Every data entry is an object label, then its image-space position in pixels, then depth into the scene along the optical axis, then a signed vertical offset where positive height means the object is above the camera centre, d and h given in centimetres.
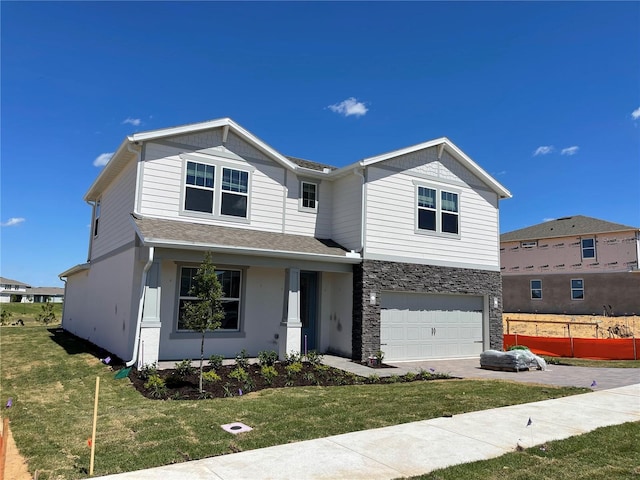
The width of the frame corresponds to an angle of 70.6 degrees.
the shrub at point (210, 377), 946 -166
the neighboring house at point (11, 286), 7362 +125
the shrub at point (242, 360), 1096 -156
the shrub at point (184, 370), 991 -161
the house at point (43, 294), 7800 -16
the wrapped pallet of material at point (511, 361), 1269 -159
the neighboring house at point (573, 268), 2767 +254
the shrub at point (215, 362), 1077 -153
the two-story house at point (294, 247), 1208 +151
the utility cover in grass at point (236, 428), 614 -180
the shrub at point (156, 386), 828 -171
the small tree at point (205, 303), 909 -11
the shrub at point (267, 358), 1155 -152
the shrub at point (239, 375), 972 -166
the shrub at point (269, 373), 988 -167
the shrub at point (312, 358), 1193 -155
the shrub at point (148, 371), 950 -161
